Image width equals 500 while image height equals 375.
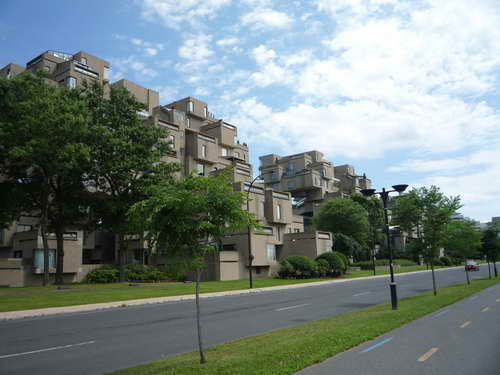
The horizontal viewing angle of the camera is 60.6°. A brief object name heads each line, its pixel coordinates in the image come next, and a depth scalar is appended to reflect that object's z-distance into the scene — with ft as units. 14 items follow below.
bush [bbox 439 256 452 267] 264.31
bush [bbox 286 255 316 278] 140.26
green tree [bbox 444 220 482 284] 95.77
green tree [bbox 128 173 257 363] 25.48
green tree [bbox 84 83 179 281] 114.83
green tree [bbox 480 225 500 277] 127.34
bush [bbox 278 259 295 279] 139.64
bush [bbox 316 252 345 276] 150.61
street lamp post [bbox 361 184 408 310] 51.21
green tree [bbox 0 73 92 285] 95.66
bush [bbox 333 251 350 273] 155.79
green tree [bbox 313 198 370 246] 225.56
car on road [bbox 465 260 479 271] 181.84
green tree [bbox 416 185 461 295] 75.36
